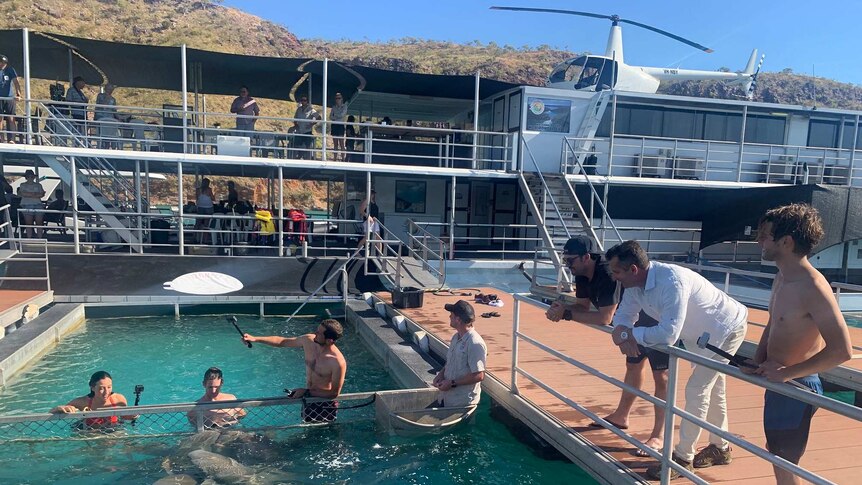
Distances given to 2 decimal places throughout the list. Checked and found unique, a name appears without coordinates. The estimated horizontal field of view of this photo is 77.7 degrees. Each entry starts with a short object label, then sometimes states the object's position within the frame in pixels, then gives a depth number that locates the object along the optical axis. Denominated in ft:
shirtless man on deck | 8.27
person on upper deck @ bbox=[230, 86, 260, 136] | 45.27
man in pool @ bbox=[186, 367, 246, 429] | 18.32
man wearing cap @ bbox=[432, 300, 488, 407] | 17.52
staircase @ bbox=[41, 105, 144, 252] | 40.37
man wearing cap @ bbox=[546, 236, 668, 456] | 13.82
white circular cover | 37.65
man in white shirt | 11.41
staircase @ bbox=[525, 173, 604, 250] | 46.52
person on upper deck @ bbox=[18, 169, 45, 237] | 40.96
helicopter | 56.03
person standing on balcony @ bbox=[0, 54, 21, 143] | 38.97
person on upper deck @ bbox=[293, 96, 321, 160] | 46.57
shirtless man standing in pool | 17.56
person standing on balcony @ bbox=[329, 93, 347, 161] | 48.47
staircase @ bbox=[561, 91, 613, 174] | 50.16
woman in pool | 17.20
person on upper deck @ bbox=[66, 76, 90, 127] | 43.04
